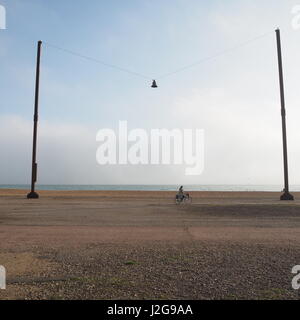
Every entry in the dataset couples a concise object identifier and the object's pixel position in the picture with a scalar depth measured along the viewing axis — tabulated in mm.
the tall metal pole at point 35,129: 26578
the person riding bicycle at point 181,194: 24428
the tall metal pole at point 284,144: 26641
